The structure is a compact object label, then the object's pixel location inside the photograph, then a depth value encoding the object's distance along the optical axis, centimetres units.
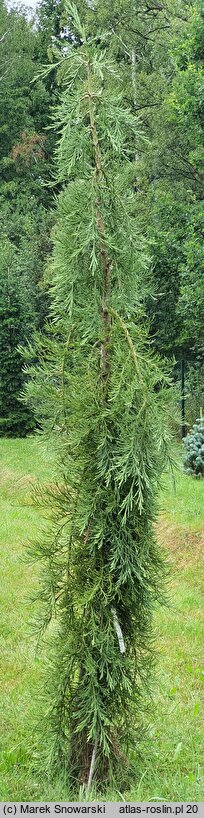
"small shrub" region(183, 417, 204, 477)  1244
